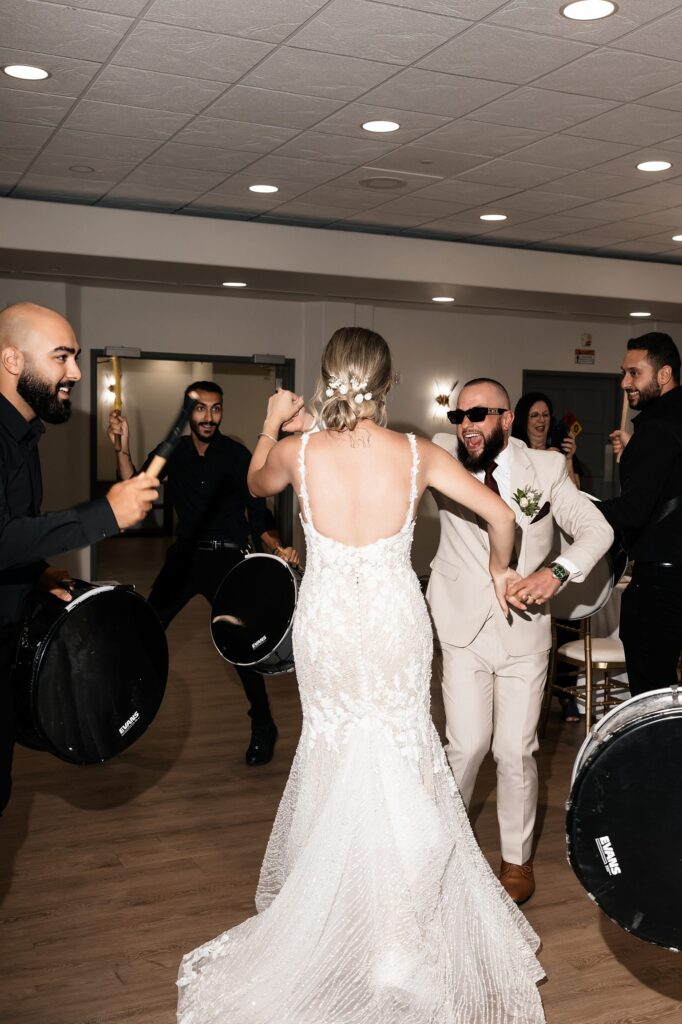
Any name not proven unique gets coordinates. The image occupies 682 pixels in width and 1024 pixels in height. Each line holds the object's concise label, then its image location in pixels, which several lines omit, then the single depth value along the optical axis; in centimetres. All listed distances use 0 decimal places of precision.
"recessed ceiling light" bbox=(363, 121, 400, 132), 556
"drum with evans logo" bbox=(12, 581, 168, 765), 286
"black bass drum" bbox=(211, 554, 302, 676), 448
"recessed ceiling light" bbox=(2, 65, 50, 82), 479
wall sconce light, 1170
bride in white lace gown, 275
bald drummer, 262
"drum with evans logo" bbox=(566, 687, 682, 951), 241
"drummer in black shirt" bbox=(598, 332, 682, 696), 382
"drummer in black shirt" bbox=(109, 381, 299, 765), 523
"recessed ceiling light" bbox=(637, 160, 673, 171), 634
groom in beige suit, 340
